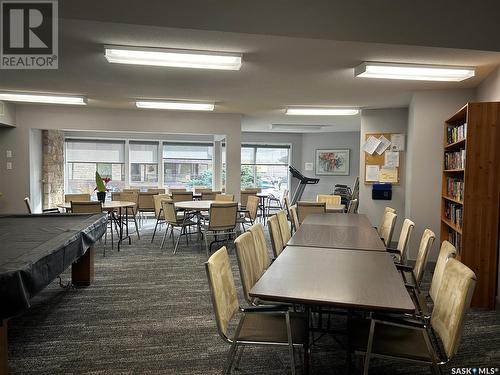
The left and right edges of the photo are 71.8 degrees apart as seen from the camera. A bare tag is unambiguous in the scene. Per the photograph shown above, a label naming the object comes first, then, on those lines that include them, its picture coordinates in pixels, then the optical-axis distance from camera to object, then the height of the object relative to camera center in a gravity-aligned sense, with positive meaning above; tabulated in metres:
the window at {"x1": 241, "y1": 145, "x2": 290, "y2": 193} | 10.66 +0.33
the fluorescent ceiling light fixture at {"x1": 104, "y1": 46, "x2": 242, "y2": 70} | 3.30 +1.17
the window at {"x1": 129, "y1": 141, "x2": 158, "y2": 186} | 9.68 +0.32
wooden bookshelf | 3.42 -0.19
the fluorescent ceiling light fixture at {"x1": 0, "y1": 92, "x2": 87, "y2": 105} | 5.42 +1.22
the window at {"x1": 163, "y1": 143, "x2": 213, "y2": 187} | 9.89 +0.33
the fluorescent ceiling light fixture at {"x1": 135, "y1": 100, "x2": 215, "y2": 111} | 5.93 +1.24
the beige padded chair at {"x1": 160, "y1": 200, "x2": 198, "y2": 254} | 5.50 -0.70
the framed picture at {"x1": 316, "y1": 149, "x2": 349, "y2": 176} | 10.26 +0.46
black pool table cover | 1.77 -0.52
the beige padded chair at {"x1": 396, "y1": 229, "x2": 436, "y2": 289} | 2.53 -0.63
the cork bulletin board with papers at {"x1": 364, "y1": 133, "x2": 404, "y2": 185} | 5.97 +0.30
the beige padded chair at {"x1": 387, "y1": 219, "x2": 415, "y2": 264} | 3.07 -0.58
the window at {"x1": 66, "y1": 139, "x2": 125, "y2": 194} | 9.32 +0.28
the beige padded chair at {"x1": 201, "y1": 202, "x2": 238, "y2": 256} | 5.20 -0.63
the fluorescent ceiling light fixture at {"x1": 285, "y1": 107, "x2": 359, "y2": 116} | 6.37 +1.24
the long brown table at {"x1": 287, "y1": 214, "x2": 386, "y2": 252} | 2.86 -0.54
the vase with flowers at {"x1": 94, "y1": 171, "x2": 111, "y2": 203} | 5.54 -0.25
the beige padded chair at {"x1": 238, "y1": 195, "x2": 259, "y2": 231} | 6.51 -0.62
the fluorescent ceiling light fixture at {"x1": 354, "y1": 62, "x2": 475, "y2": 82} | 3.72 +1.20
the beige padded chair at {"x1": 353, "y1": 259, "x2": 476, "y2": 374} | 1.65 -0.82
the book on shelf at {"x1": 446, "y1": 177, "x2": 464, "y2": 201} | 3.84 -0.10
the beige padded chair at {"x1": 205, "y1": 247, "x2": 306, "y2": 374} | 1.85 -0.87
